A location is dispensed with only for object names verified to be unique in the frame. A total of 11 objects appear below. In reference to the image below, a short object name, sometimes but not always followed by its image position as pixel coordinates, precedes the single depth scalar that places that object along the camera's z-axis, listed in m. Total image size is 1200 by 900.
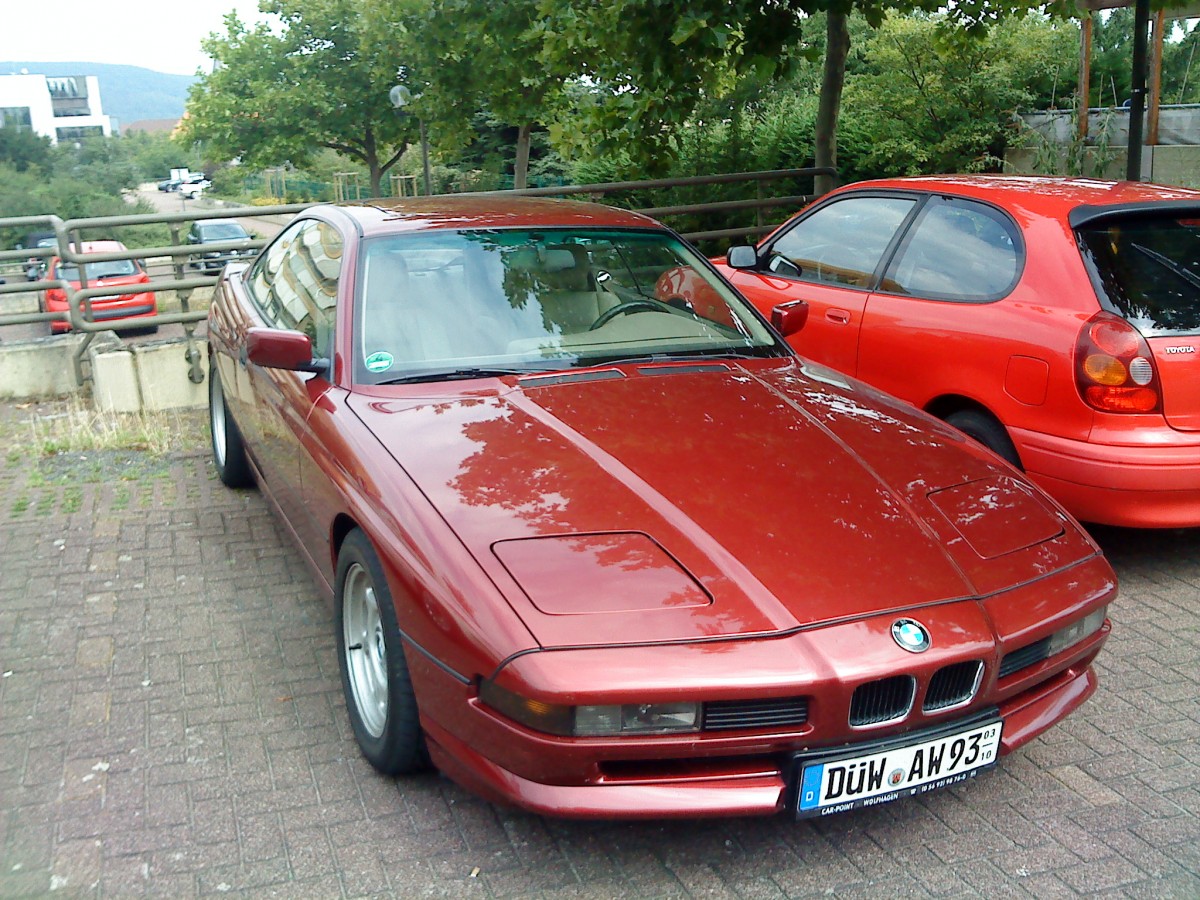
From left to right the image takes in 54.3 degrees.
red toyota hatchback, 4.54
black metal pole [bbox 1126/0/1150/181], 9.01
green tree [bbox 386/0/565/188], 13.51
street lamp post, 26.24
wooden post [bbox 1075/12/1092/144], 13.01
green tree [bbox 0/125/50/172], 64.25
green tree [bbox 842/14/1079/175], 13.77
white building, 110.56
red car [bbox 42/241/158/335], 8.89
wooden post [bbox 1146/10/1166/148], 12.57
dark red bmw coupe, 2.63
